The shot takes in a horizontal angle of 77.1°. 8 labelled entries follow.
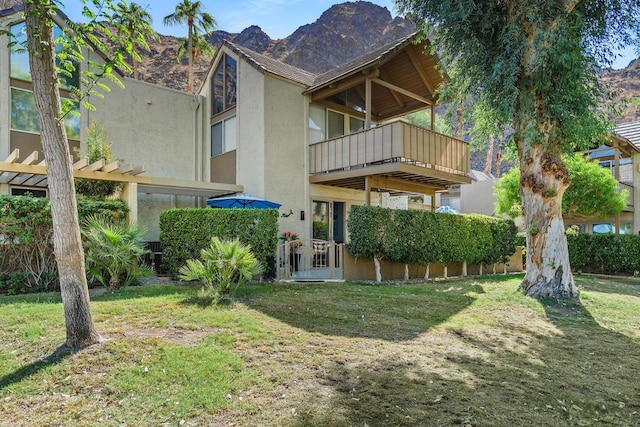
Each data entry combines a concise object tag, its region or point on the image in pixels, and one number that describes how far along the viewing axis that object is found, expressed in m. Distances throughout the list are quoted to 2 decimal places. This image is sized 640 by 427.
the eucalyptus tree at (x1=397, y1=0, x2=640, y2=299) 8.83
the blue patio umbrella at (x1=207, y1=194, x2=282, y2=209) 11.77
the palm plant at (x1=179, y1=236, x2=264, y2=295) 7.32
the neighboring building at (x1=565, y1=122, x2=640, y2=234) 20.64
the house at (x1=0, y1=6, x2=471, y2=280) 12.94
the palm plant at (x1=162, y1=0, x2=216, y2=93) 24.85
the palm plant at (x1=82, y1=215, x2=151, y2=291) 8.02
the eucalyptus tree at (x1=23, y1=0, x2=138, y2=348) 4.50
